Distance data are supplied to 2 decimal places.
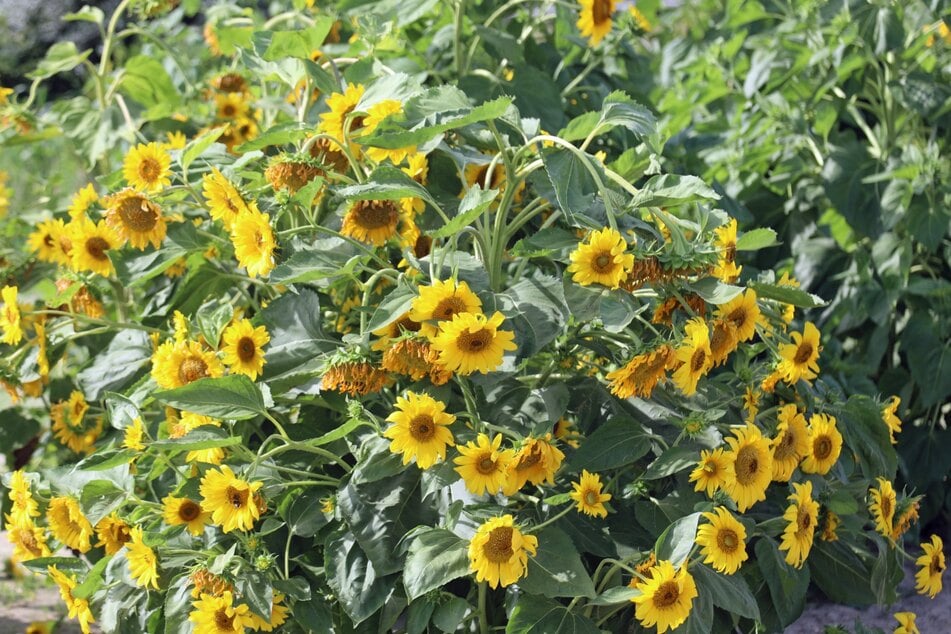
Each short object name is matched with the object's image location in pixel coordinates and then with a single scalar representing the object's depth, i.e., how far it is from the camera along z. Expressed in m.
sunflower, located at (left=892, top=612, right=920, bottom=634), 4.34
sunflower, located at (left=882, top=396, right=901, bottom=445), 4.14
